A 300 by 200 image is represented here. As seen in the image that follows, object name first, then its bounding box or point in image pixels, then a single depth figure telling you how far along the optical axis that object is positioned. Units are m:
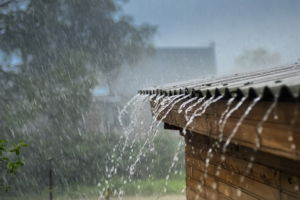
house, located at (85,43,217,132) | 17.22
